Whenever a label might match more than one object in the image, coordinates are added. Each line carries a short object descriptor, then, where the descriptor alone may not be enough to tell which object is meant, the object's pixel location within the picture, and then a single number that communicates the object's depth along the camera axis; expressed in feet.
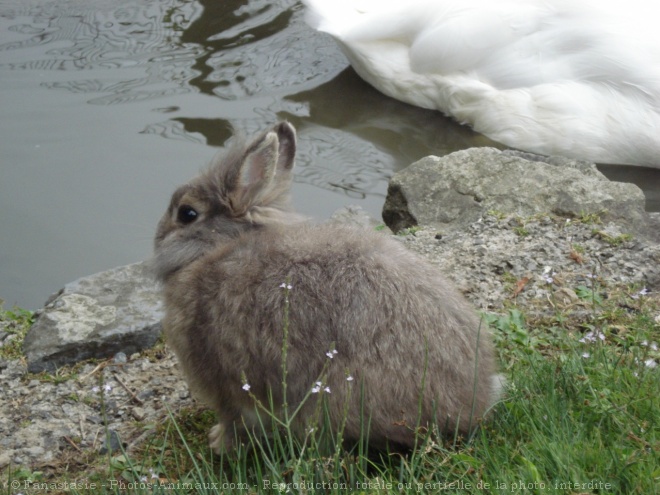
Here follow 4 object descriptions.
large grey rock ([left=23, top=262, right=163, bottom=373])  14.52
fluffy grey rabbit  10.18
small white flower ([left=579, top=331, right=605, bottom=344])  11.57
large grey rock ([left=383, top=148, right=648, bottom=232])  17.24
